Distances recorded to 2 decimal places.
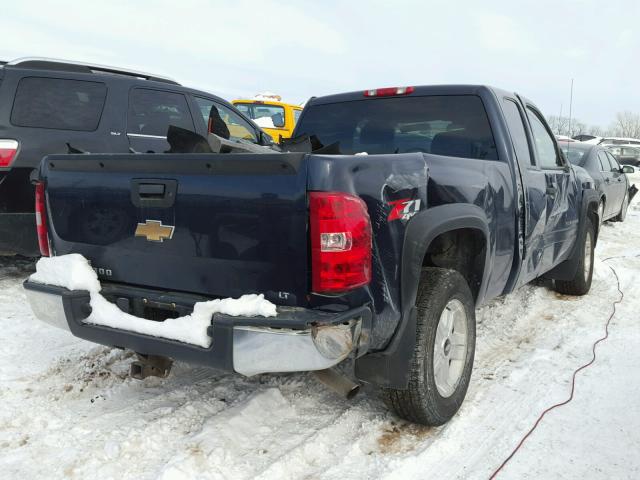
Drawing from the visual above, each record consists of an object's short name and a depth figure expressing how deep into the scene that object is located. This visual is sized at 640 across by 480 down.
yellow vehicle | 11.84
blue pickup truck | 2.18
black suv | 4.78
